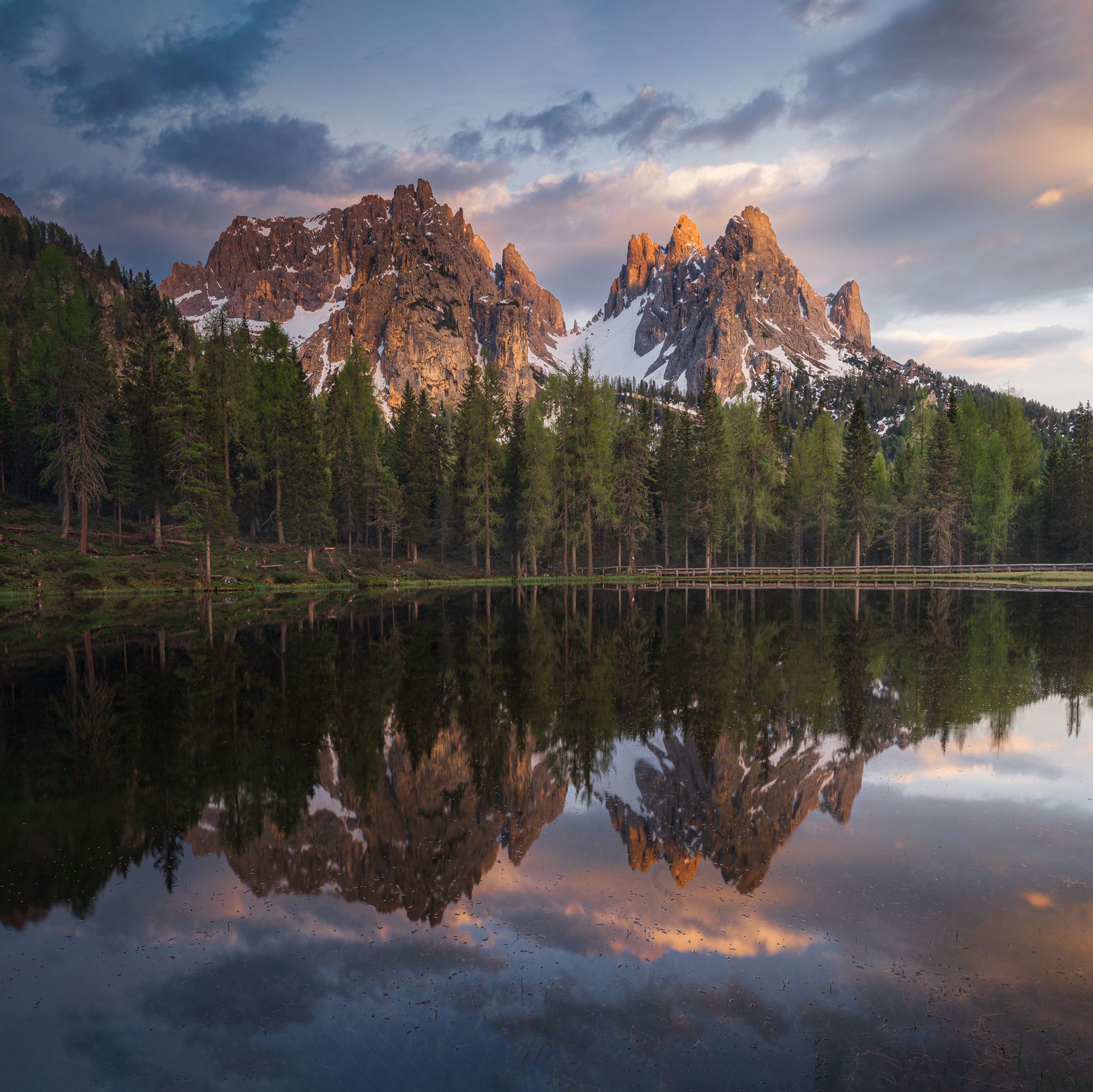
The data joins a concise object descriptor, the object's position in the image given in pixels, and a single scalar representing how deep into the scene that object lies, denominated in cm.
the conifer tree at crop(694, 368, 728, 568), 7812
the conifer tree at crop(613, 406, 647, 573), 7288
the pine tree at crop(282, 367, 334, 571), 5844
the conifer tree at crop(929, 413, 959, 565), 8156
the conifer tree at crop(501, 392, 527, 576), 6969
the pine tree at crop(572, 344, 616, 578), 6731
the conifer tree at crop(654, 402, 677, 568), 8394
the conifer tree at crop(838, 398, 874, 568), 8038
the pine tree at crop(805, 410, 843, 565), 8556
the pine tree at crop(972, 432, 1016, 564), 8538
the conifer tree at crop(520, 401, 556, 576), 6619
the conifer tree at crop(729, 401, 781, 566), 7962
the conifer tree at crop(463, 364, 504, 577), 6731
